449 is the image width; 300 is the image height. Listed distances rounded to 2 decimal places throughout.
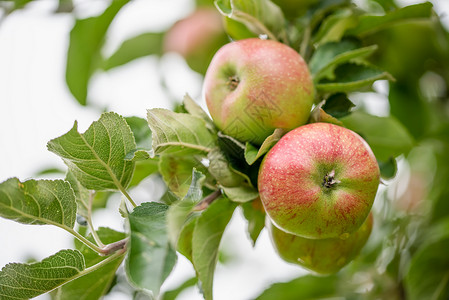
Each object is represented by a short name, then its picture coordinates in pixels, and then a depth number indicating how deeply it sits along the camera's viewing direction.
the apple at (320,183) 0.95
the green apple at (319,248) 1.00
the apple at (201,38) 1.23
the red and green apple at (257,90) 0.98
